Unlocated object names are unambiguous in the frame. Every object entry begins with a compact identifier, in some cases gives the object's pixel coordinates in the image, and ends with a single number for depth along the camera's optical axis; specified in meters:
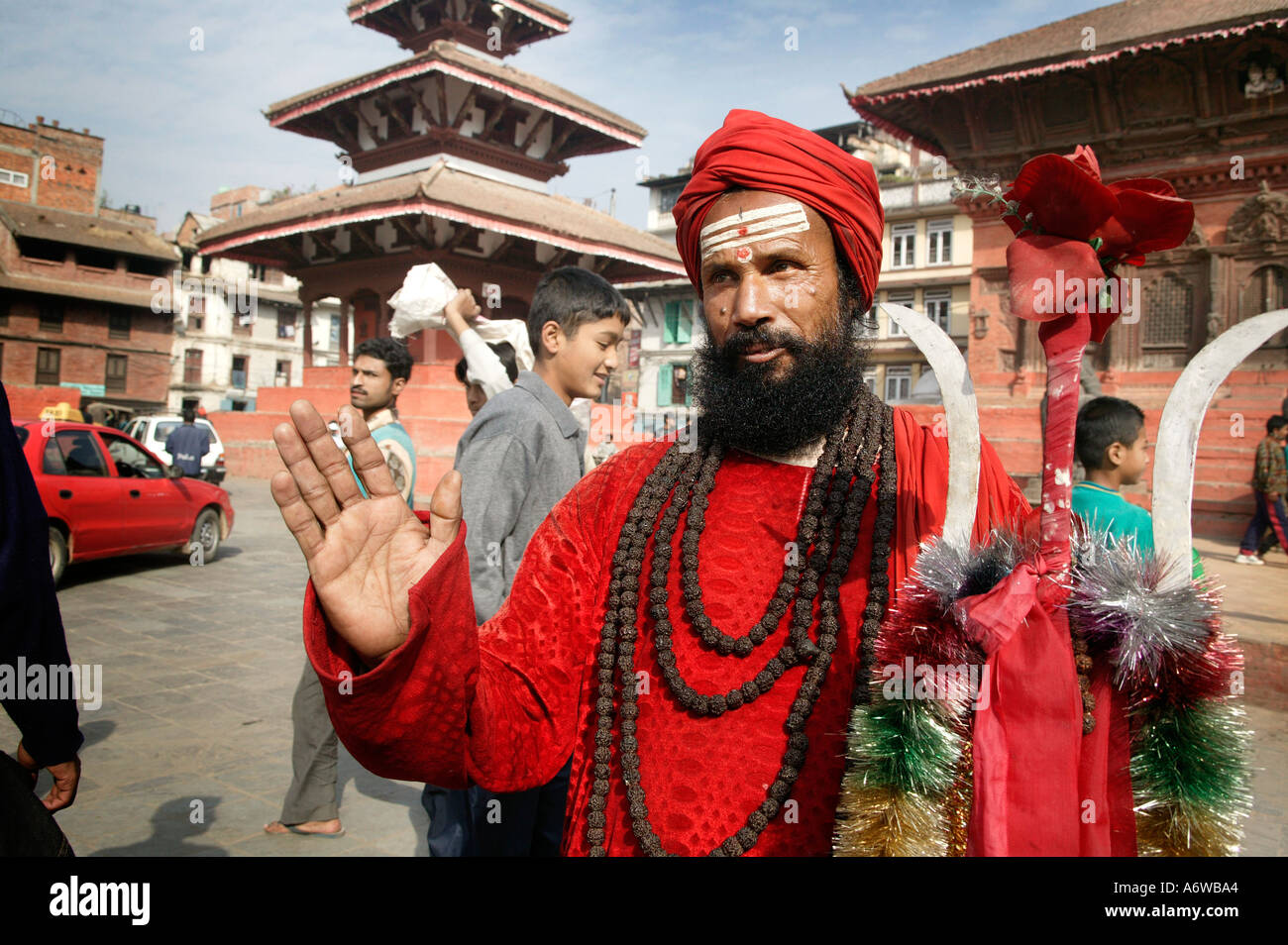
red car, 8.62
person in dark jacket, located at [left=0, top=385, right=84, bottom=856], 1.98
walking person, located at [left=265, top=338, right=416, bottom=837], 3.64
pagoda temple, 15.76
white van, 16.25
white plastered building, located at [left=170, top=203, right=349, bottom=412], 42.58
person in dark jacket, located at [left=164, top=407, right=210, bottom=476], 13.35
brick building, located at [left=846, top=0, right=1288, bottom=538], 11.35
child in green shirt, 3.50
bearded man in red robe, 1.27
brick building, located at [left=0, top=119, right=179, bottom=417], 34.66
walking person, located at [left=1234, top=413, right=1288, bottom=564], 9.21
